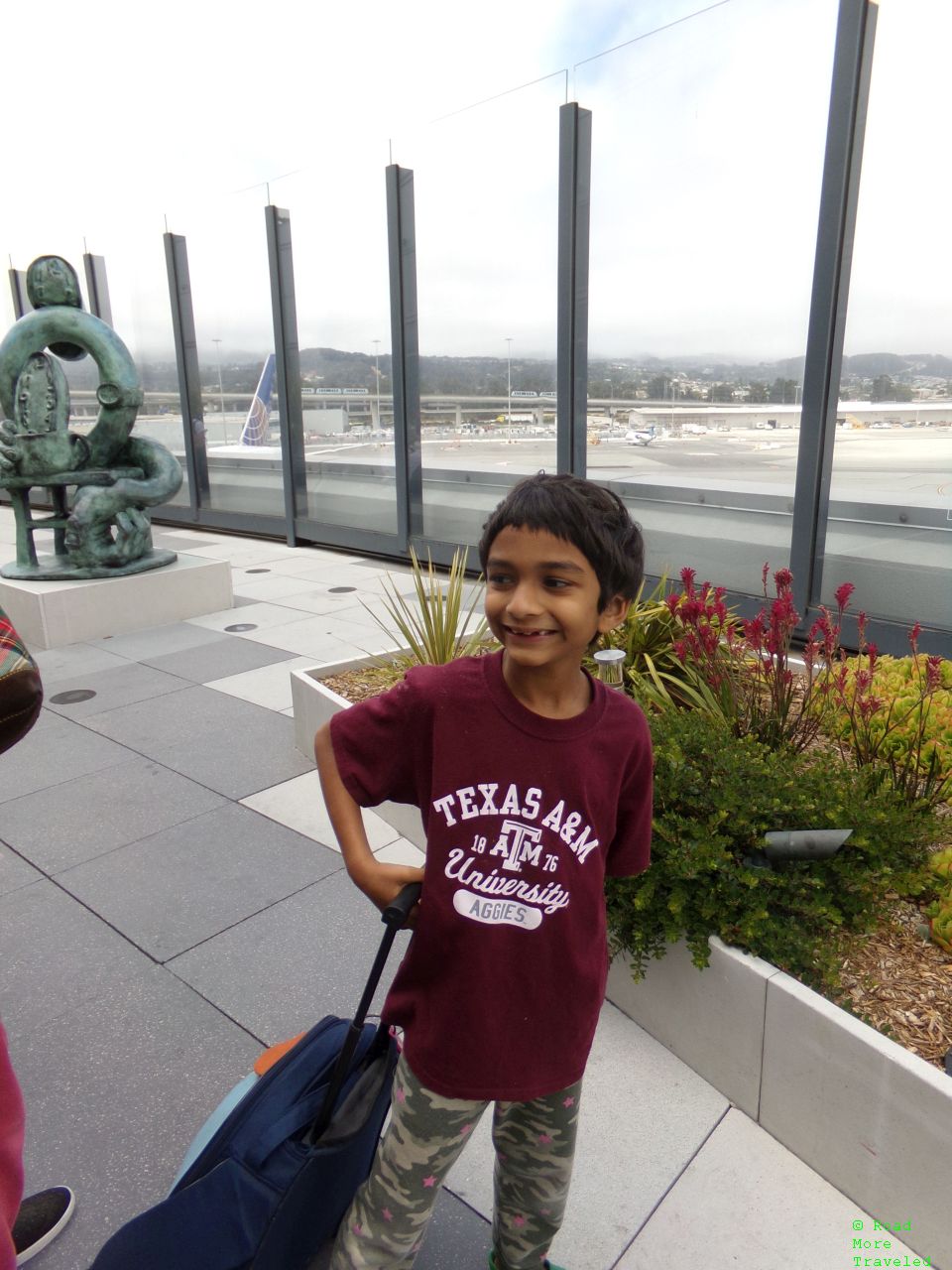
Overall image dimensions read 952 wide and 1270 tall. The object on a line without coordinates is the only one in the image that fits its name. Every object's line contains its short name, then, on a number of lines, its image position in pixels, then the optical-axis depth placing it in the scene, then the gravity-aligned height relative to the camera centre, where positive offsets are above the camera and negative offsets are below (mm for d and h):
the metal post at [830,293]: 5125 +642
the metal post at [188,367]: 11500 +462
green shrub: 2203 -1259
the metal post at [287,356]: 9922 +514
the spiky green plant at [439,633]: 4336 -1176
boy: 1304 -645
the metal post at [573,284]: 6988 +935
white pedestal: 6387 -1549
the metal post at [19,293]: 15508 +1968
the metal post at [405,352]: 8594 +479
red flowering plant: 3111 -1081
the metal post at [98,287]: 13031 +1725
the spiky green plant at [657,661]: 3604 -1187
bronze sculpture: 6676 -344
